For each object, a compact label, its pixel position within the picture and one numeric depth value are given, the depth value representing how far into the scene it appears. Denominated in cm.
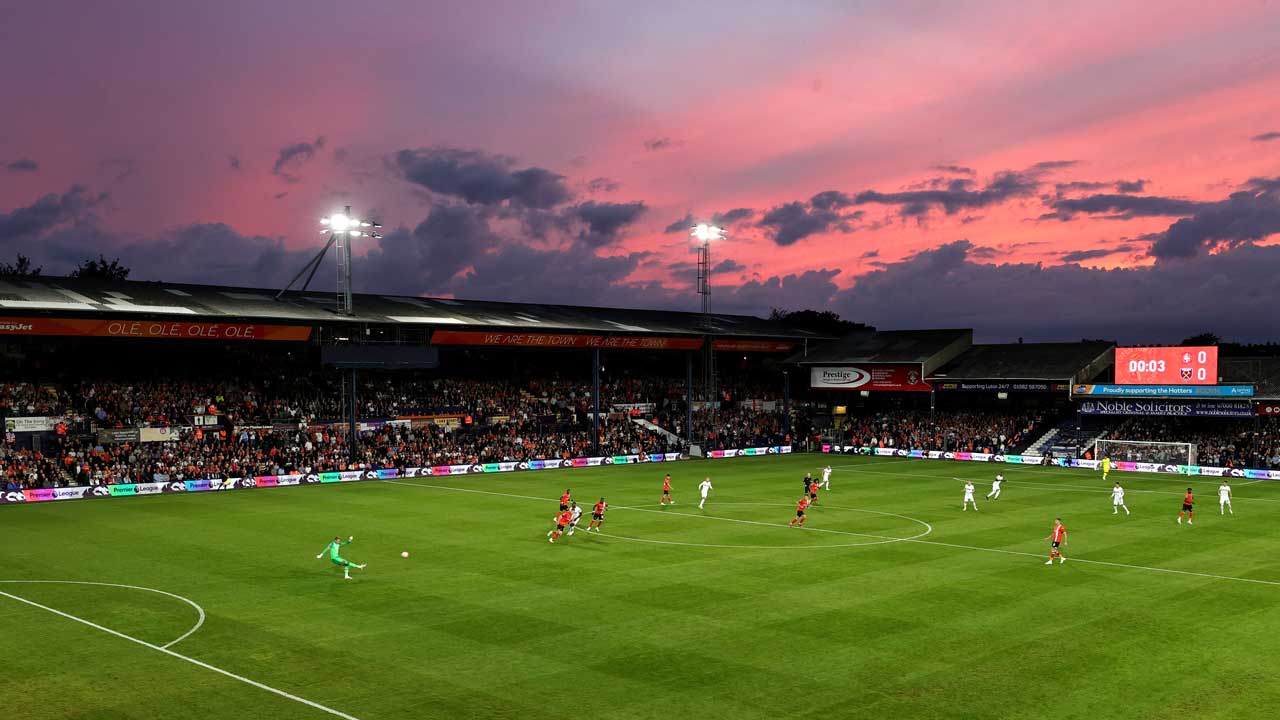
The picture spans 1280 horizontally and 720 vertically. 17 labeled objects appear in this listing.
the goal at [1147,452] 6239
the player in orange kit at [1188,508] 3825
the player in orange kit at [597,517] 3544
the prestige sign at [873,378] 7856
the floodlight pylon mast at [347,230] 6019
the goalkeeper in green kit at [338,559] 2734
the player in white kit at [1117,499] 4081
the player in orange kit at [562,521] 3412
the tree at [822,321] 14575
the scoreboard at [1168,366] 6425
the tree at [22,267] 11041
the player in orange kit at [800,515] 3712
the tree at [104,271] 11162
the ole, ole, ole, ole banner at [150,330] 5194
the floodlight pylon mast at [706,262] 7212
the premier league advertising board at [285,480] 4656
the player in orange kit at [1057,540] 2998
